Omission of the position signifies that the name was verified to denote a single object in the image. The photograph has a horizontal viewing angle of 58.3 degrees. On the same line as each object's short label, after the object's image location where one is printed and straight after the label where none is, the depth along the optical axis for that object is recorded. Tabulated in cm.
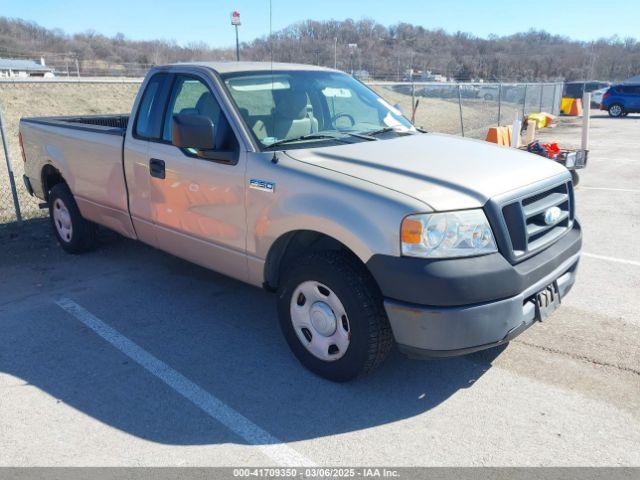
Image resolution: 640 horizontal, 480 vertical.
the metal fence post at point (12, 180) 711
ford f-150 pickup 308
